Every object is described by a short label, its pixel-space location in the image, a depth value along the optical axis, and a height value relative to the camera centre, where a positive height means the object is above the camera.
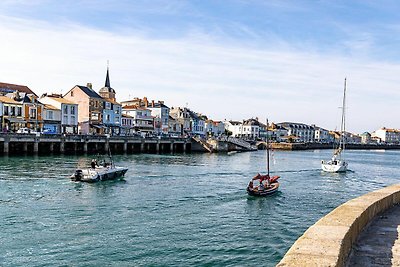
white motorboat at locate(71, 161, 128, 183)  36.59 -3.35
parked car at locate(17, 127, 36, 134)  73.38 +0.58
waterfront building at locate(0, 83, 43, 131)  76.94 +3.88
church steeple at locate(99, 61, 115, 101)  117.81 +11.58
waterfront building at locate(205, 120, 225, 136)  168.50 +3.81
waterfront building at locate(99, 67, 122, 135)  100.69 +4.31
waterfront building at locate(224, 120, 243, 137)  194.88 +4.03
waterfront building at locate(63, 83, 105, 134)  96.31 +5.85
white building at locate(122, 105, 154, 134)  114.25 +4.53
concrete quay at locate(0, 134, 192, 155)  66.88 -1.73
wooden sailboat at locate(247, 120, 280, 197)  32.12 -3.79
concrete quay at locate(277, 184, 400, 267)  5.95 -1.61
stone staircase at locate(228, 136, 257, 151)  112.12 -1.58
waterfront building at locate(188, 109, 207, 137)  146.62 +4.16
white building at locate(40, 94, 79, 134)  87.94 +4.54
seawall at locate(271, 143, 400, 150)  140.62 -2.88
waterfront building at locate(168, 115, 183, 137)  131.88 +2.85
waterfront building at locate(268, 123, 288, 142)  179.38 +0.71
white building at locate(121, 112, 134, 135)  107.81 +2.60
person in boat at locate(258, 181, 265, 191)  32.37 -3.71
